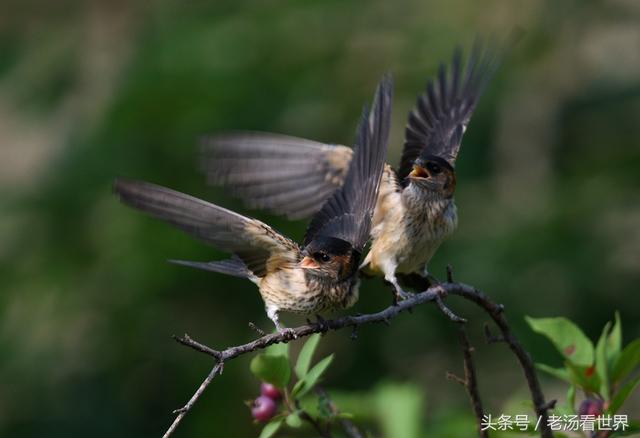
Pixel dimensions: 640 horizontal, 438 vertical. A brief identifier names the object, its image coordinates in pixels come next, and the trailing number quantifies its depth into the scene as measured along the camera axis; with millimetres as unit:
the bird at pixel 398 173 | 7871
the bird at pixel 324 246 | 6395
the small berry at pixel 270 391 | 5809
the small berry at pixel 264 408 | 5824
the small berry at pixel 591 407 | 5418
